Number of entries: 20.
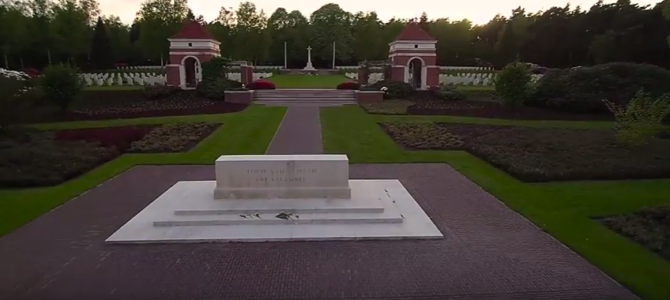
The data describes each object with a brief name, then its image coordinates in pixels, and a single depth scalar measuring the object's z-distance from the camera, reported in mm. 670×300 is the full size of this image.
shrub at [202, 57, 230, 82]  30172
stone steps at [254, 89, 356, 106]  28781
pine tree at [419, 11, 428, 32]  70062
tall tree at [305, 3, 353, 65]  71438
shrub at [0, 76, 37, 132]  16922
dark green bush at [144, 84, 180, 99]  28828
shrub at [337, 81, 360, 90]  32938
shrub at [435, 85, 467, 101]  28438
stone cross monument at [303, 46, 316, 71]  60250
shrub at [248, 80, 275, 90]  32000
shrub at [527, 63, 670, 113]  23422
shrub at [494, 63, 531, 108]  23016
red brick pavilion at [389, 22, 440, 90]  32250
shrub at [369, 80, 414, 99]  29844
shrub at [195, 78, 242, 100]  28906
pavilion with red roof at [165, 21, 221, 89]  31719
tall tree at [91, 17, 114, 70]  53312
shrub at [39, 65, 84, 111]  22484
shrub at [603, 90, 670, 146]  14375
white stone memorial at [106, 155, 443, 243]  7996
